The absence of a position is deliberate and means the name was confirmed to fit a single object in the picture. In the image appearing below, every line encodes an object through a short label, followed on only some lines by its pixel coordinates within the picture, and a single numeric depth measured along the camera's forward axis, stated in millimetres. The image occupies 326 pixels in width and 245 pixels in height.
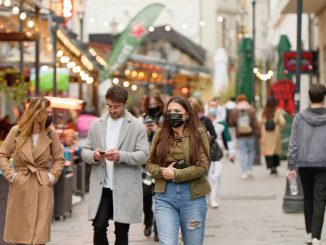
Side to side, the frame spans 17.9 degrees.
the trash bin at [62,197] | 14656
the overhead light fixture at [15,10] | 16922
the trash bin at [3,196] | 10656
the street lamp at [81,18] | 38750
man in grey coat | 9422
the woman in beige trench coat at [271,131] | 23141
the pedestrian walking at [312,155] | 11242
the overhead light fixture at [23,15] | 17450
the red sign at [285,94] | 27984
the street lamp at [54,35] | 20062
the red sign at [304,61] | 21812
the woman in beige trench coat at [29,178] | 9711
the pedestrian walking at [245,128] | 22312
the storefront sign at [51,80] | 24953
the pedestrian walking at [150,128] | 12375
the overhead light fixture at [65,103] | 16597
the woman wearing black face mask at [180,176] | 8422
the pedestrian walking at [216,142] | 16531
